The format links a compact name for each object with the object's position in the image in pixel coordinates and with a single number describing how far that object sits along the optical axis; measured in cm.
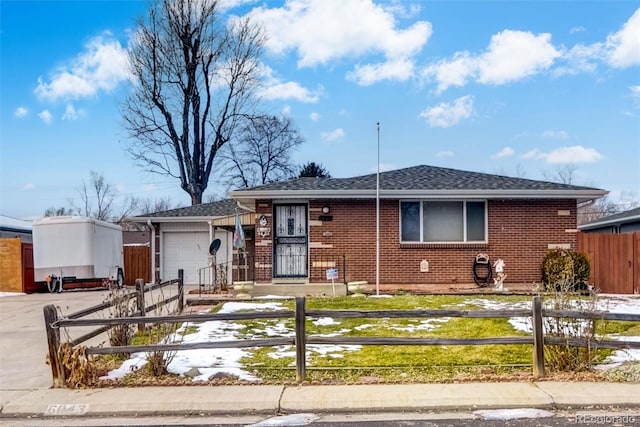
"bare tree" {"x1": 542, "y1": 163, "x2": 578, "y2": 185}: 4791
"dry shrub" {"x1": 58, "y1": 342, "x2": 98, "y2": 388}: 670
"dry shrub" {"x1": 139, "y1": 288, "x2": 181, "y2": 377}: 703
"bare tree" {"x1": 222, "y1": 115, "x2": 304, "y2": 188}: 3847
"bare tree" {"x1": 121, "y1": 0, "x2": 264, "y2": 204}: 3034
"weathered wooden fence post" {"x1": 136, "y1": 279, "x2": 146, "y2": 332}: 941
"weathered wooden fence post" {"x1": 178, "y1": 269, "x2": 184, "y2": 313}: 1173
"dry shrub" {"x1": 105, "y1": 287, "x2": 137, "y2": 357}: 830
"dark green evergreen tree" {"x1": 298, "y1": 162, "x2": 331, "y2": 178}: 2862
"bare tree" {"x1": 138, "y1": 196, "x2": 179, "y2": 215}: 5866
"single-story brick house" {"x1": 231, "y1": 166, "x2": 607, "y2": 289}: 1559
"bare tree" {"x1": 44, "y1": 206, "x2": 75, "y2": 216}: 5416
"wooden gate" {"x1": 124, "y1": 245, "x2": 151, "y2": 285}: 2484
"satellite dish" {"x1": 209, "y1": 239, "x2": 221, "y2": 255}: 1781
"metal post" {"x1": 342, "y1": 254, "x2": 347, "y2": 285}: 1564
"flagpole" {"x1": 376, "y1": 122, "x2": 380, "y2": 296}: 1463
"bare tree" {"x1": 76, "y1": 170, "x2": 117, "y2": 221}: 5103
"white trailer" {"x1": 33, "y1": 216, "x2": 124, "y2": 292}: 1995
